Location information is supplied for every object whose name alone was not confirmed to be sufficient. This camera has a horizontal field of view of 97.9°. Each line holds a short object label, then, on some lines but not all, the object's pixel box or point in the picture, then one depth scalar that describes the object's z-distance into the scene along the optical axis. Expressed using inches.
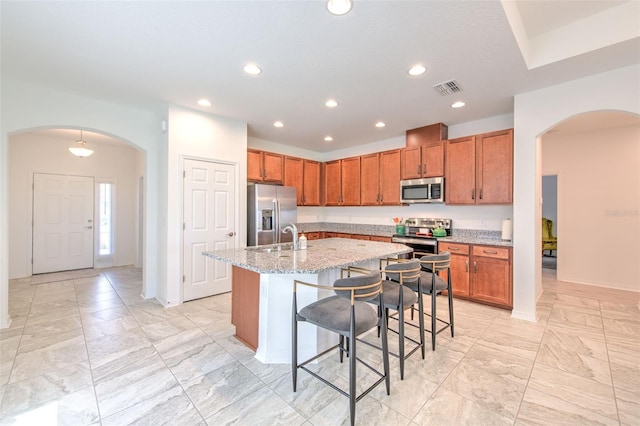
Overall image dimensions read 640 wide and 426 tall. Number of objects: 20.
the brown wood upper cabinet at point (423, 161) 177.3
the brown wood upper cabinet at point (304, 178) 223.3
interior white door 159.2
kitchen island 90.9
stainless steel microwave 175.8
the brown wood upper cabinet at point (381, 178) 201.5
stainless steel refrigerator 184.2
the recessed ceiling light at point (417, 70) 110.3
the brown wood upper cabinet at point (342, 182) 227.4
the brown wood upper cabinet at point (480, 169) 149.3
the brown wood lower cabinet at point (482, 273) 144.0
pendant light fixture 201.5
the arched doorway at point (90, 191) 209.2
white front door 219.5
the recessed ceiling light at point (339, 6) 76.1
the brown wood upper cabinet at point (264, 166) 197.2
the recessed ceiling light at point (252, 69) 109.9
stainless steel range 171.6
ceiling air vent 124.3
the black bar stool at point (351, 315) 69.2
